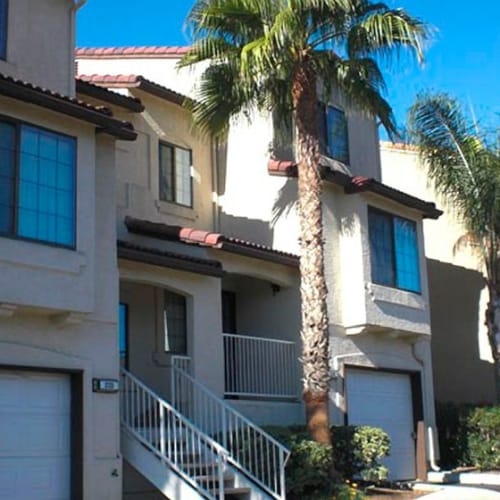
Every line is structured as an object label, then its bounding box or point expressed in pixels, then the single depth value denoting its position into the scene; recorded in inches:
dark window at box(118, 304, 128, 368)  685.3
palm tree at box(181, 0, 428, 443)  642.8
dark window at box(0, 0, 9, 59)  584.7
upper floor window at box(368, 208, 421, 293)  832.9
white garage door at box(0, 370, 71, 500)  516.1
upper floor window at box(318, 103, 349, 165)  873.5
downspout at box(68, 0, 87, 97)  622.2
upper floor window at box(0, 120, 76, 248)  518.6
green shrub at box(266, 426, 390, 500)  606.9
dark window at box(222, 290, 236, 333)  823.7
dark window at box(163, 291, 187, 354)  711.1
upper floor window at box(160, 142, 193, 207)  815.7
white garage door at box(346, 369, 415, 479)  807.7
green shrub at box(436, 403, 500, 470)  884.0
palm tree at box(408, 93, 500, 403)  920.9
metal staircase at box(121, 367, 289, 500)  560.7
